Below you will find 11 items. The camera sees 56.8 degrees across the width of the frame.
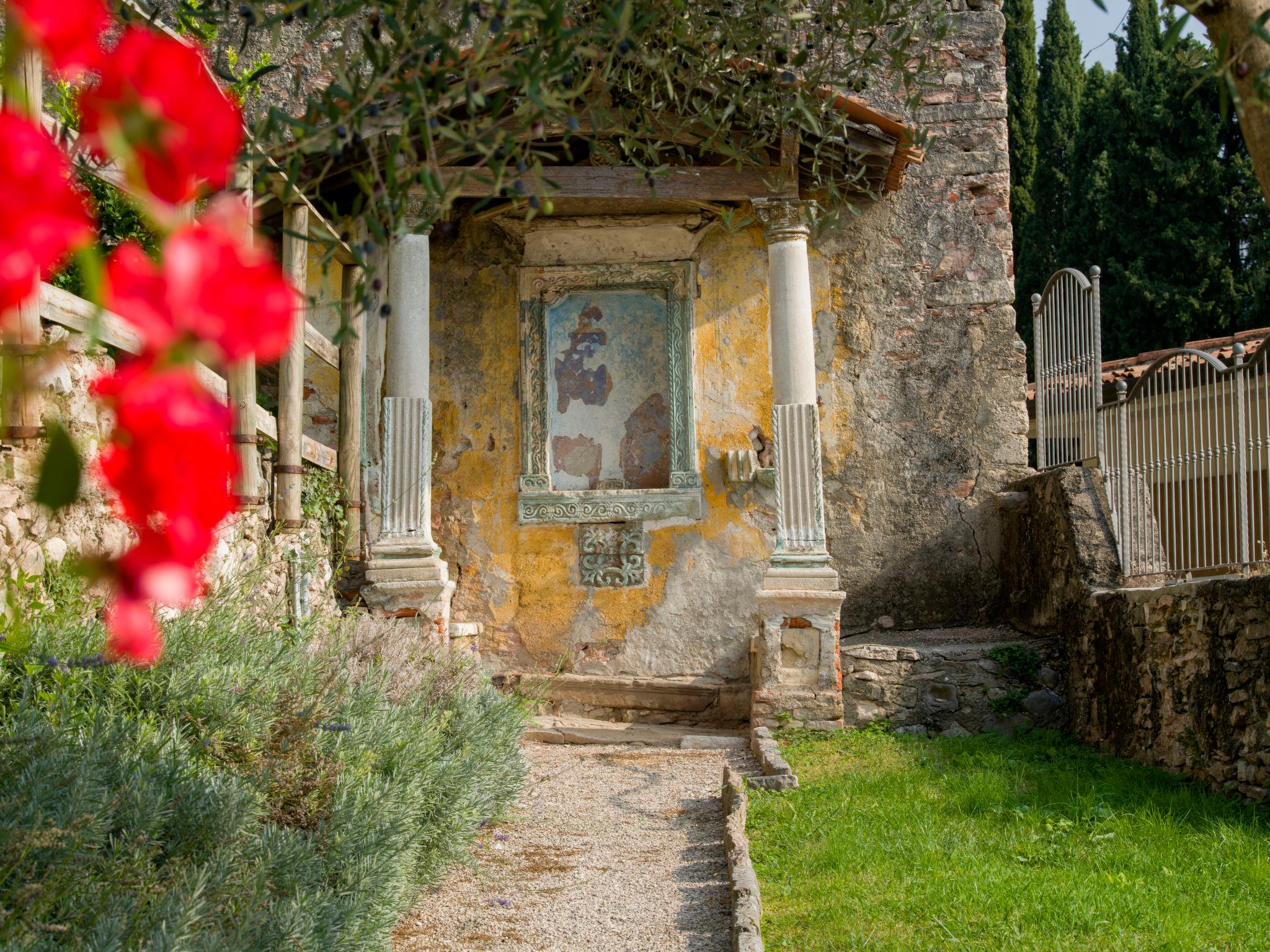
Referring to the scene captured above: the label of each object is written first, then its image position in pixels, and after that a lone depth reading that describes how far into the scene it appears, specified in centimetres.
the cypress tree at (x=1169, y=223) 1606
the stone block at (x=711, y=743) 760
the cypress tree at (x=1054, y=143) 1942
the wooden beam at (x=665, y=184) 755
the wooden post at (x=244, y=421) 586
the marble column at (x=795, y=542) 752
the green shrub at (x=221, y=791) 251
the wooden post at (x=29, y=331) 360
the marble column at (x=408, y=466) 739
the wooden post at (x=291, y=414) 661
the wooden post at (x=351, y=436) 793
